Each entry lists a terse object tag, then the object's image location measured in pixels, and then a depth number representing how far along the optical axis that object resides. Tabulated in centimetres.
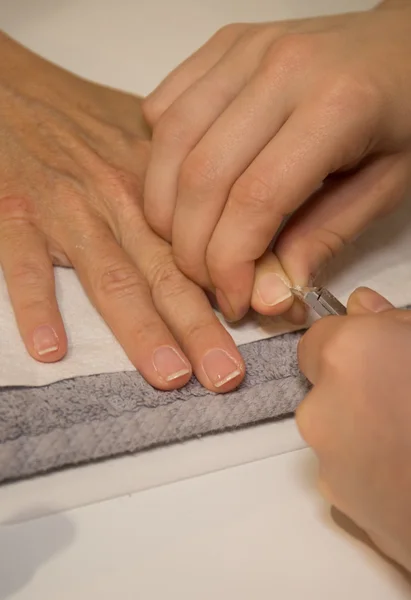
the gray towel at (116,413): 45
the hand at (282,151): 48
